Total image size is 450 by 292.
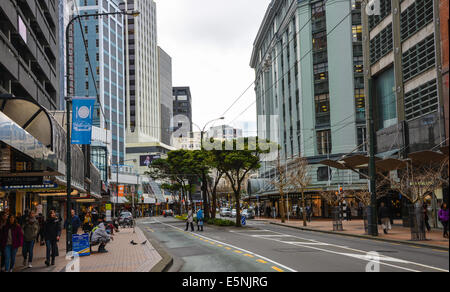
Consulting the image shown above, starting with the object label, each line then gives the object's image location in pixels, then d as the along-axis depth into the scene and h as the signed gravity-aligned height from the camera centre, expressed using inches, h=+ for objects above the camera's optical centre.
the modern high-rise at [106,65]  4200.3 +1183.0
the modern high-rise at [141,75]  5733.3 +1427.1
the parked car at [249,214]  2605.8 -138.9
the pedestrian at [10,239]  552.4 -53.6
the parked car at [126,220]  1763.4 -107.6
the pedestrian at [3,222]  555.8 -33.5
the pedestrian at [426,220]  732.0 -56.4
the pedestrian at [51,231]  630.2 -51.8
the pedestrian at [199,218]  1395.4 -85.2
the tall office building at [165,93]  6855.3 +1396.9
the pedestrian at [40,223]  965.4 -61.3
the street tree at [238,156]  1595.7 +108.7
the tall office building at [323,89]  2224.4 +470.2
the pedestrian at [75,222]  901.4 -58.5
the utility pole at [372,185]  934.4 +1.8
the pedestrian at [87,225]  1140.2 -79.3
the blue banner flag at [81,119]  681.0 +102.7
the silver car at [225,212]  2997.0 -149.3
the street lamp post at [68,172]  669.9 +26.9
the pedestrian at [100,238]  753.6 -72.6
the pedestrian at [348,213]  1922.4 -105.6
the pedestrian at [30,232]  621.0 -51.0
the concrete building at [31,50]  1085.1 +390.2
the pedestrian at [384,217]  1049.5 -68.0
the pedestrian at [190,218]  1412.4 -84.2
